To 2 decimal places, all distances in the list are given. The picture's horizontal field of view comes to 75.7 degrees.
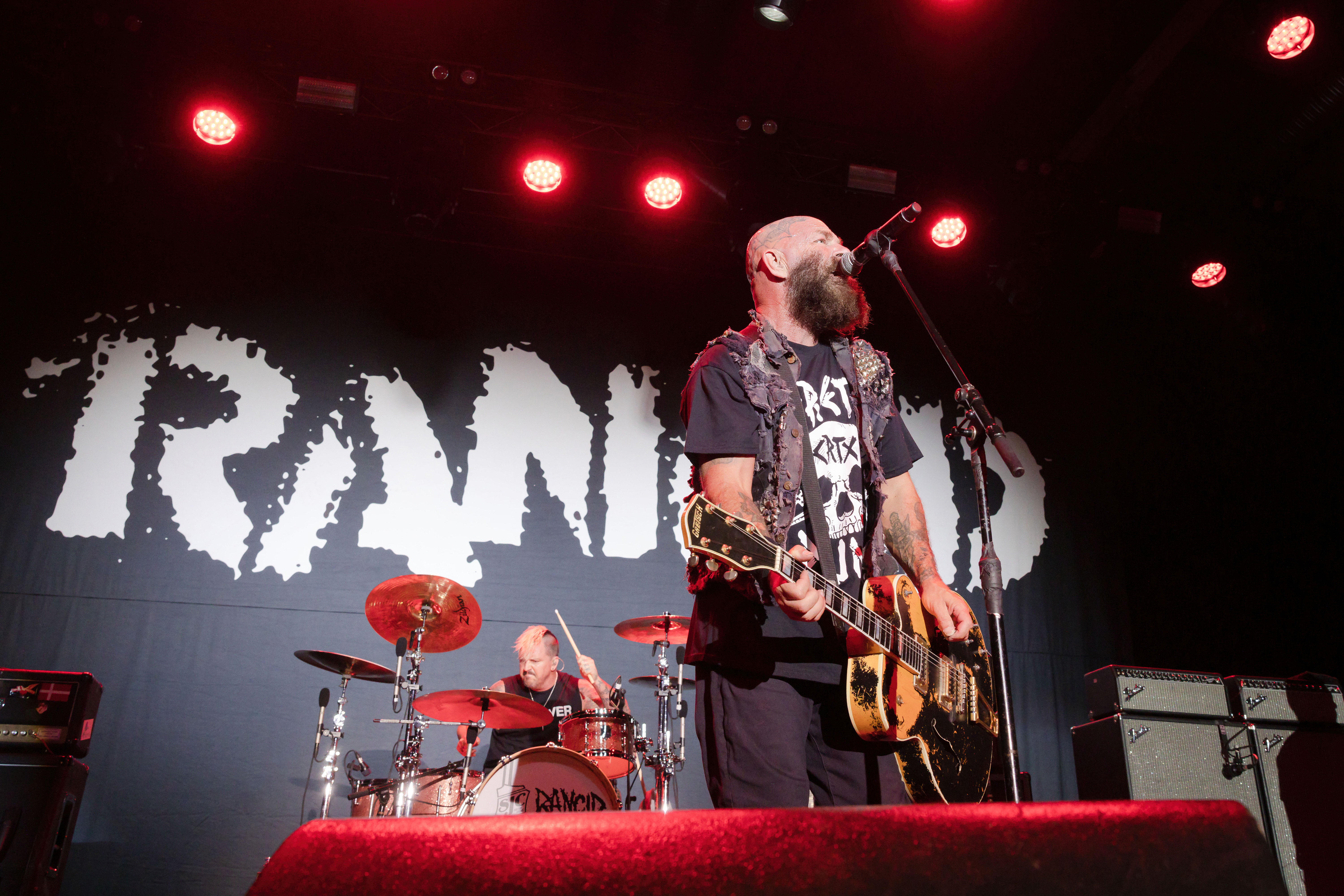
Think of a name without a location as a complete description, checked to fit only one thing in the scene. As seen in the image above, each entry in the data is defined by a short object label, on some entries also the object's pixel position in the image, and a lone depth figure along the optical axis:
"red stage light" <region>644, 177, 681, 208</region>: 6.26
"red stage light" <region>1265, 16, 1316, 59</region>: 5.06
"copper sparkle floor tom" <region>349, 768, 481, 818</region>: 4.56
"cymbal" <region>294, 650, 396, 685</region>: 4.79
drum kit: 4.47
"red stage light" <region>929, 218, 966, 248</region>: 6.42
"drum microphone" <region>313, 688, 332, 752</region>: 4.97
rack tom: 4.92
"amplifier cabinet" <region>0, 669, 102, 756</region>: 4.18
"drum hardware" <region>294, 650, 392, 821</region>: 4.78
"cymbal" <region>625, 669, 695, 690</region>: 5.37
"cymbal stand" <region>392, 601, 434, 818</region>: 4.50
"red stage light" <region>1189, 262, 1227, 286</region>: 6.77
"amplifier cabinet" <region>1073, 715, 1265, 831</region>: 4.11
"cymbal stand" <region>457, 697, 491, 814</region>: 4.31
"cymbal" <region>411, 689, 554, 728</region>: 4.74
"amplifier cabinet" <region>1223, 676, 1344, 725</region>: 4.28
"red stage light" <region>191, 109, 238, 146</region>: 5.75
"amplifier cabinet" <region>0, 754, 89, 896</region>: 3.96
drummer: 5.60
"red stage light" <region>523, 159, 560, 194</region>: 6.14
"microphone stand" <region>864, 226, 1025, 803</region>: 2.23
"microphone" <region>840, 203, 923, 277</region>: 2.37
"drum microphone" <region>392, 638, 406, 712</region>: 4.72
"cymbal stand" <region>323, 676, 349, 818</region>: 4.70
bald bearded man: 1.94
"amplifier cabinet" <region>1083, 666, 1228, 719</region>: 4.23
